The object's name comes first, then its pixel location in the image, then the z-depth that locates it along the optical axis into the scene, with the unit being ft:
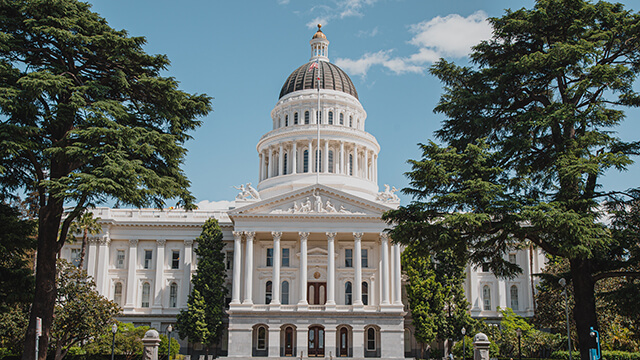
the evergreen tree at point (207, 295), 190.49
